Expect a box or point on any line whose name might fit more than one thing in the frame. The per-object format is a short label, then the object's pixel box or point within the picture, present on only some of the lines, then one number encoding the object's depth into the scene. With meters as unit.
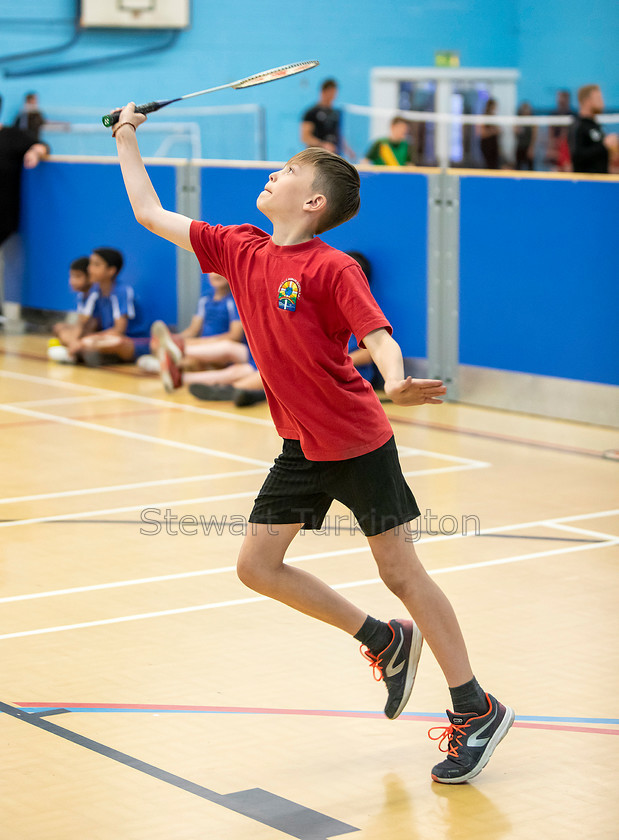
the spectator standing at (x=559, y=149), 20.42
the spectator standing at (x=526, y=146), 21.16
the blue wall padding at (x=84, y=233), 12.75
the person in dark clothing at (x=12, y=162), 14.21
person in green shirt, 17.92
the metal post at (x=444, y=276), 10.41
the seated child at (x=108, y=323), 12.36
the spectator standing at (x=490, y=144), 21.14
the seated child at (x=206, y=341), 10.84
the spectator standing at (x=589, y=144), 13.36
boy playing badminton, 3.81
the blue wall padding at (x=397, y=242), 10.66
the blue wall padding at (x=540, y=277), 9.48
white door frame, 25.64
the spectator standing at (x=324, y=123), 18.12
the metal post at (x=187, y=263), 12.37
